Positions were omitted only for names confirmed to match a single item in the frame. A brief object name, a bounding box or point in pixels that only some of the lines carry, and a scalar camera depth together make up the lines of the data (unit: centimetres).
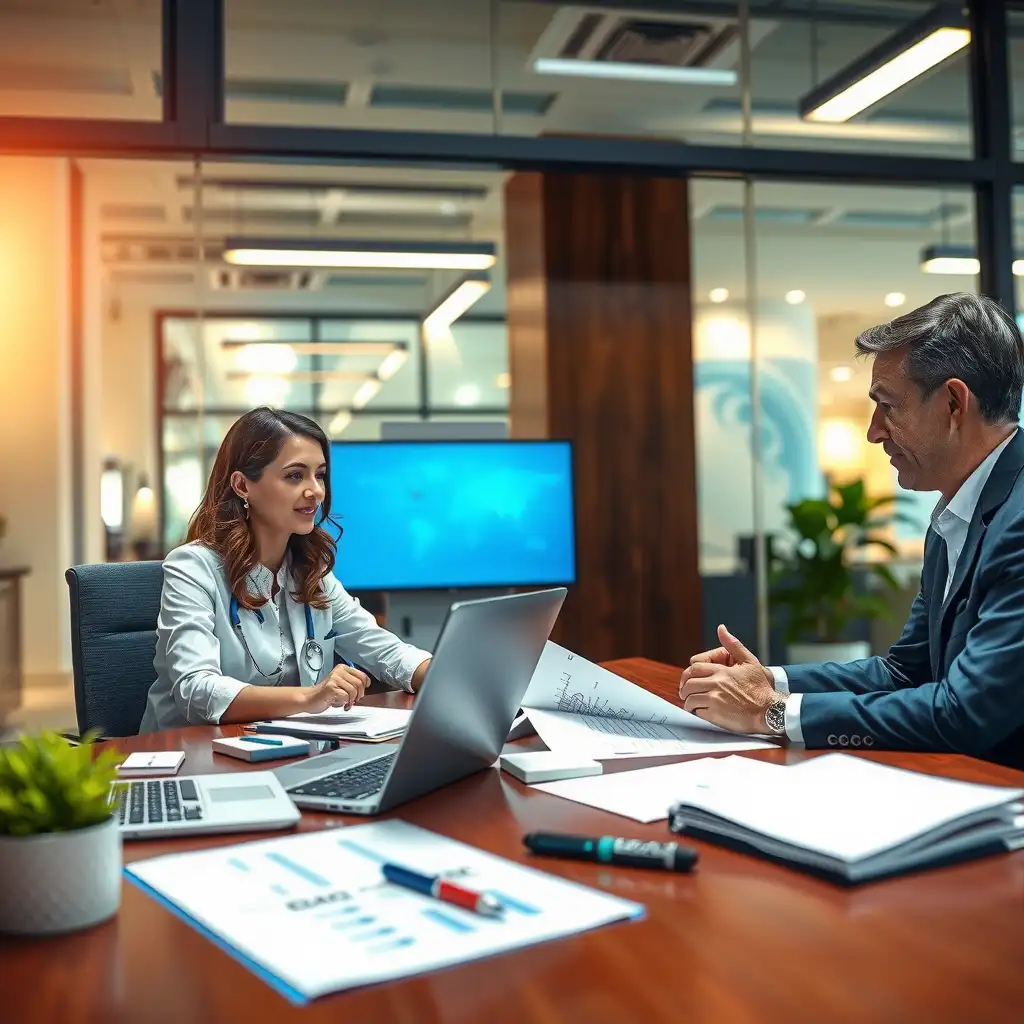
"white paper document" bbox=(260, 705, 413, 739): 155
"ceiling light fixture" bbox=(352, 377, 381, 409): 673
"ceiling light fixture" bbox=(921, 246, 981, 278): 494
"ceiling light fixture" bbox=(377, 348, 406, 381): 668
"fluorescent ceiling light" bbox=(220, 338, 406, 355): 680
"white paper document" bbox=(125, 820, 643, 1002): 72
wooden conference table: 67
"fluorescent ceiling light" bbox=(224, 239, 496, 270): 514
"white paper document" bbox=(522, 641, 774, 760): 147
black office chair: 210
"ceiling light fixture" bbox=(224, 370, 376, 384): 706
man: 143
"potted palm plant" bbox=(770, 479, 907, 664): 539
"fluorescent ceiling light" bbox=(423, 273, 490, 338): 518
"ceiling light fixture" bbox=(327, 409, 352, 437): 632
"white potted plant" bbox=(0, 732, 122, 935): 78
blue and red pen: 80
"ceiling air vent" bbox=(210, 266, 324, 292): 639
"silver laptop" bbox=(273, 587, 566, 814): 105
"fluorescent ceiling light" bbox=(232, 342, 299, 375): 703
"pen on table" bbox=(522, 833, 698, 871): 91
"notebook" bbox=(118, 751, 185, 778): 132
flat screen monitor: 303
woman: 201
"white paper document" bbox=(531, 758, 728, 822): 111
